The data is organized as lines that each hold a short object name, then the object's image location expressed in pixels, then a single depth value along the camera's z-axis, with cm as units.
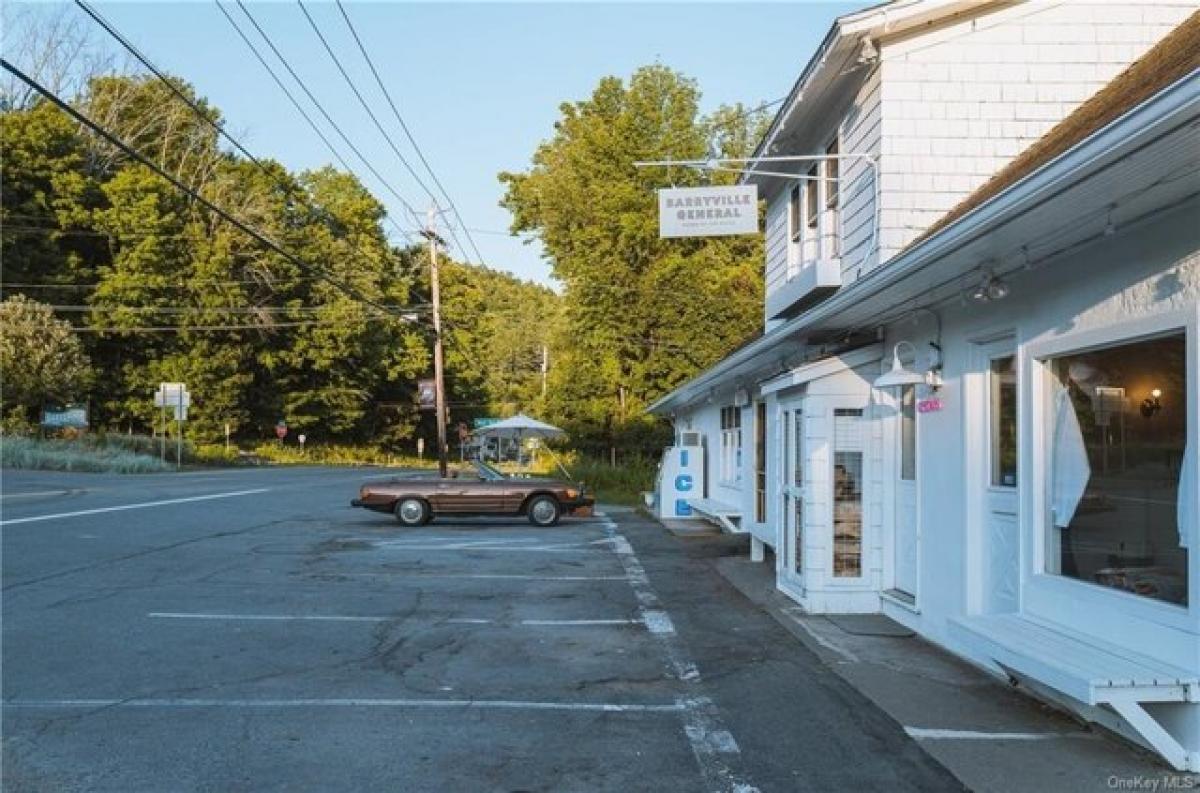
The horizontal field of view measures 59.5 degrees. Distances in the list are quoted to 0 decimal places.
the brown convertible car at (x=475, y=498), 2017
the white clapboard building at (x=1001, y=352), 525
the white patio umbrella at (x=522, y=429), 3238
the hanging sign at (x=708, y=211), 1350
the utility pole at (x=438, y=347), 4141
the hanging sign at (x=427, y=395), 4653
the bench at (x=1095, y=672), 491
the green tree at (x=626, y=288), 3903
